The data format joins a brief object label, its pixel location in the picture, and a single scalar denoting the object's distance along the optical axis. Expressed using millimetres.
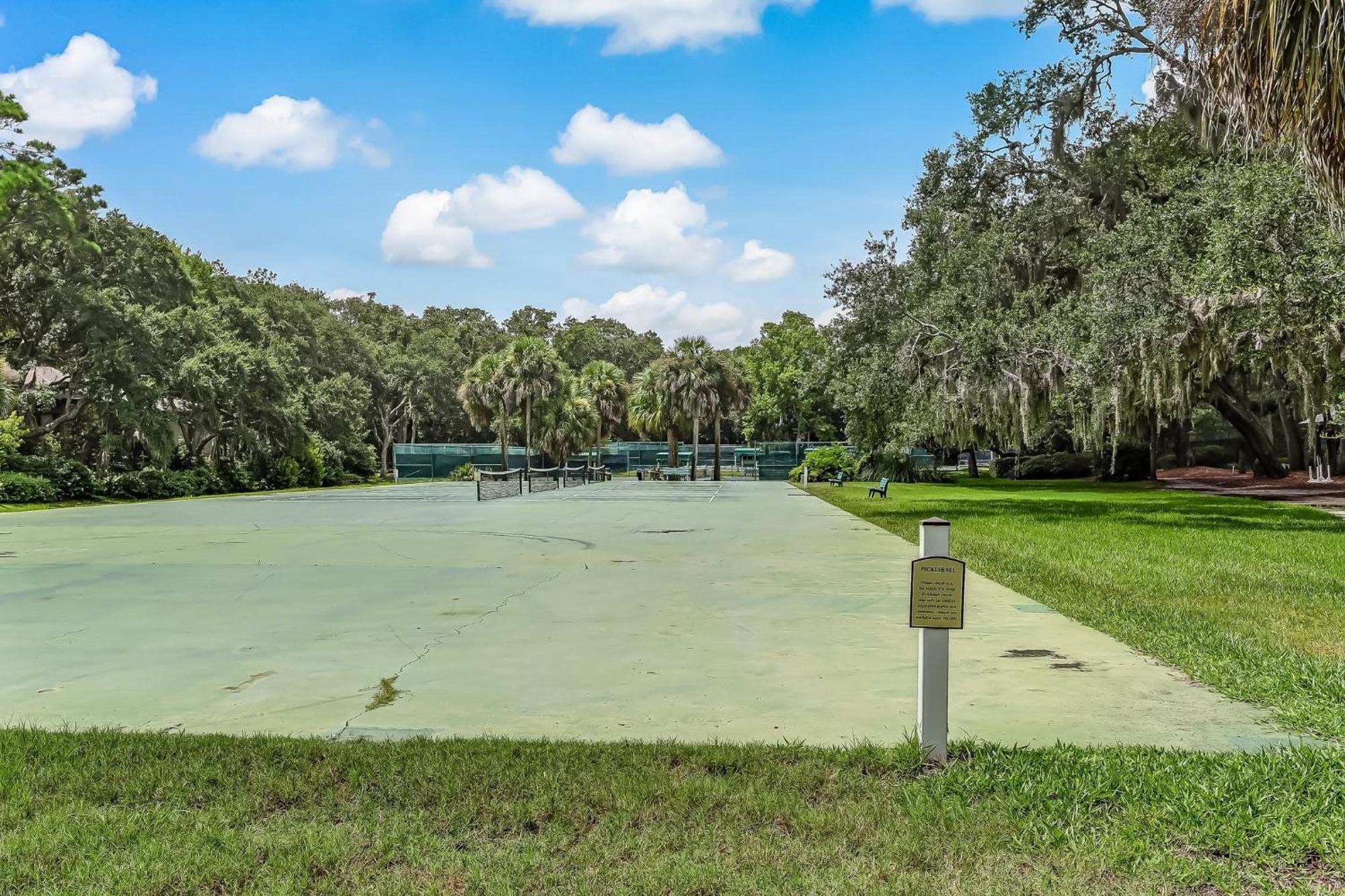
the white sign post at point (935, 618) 4602
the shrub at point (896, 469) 42069
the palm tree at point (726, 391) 55188
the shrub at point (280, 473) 45750
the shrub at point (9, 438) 30641
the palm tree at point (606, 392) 65125
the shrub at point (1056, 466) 46562
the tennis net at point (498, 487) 33756
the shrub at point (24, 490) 29422
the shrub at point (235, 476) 42812
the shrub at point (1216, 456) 51219
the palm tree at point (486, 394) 52625
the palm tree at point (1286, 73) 5195
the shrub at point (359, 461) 55812
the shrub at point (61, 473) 31969
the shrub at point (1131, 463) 41062
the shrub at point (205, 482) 39250
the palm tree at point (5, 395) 30031
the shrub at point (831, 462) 45438
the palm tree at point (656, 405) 55281
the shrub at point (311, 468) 47656
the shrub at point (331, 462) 50750
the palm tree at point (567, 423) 55625
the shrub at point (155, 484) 34906
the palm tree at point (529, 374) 51344
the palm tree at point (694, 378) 54469
